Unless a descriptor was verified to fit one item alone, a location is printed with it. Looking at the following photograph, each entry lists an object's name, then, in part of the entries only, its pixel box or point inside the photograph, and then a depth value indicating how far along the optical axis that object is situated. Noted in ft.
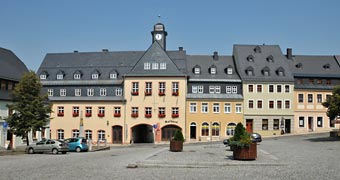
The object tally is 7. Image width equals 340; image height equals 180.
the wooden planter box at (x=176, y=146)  113.09
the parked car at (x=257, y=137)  163.63
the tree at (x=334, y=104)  148.87
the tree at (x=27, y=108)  132.67
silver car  123.13
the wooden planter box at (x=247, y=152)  78.07
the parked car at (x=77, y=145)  138.92
